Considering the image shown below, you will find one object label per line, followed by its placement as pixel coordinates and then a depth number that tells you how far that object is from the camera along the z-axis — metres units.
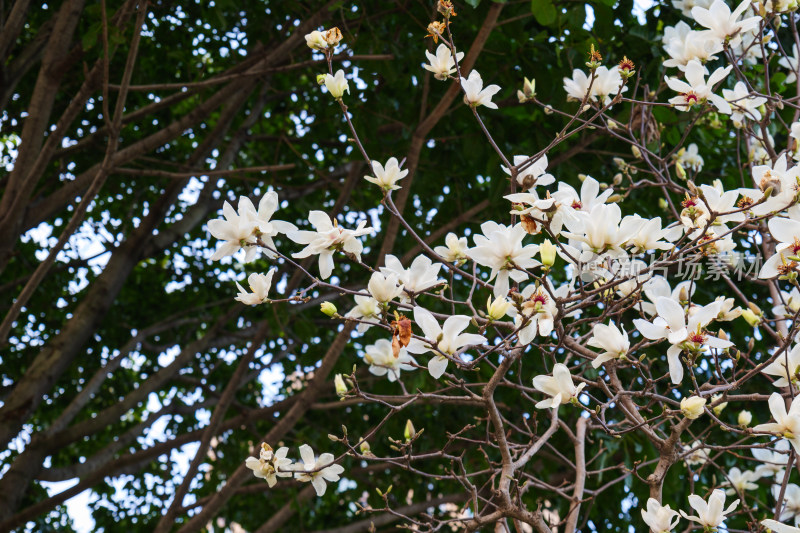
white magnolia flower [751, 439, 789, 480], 2.01
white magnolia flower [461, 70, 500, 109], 1.62
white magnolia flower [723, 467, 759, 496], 2.22
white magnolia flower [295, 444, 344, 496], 1.64
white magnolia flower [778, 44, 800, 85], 2.22
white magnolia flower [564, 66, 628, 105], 1.86
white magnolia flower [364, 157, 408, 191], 1.50
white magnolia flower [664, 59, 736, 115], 1.75
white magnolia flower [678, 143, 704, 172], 2.52
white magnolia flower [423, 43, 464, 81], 1.70
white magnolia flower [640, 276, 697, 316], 1.58
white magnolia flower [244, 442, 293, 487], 1.54
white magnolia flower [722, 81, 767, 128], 1.98
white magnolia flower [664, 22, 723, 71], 1.87
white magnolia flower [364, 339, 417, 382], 1.70
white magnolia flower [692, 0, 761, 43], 1.80
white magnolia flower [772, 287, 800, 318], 1.76
